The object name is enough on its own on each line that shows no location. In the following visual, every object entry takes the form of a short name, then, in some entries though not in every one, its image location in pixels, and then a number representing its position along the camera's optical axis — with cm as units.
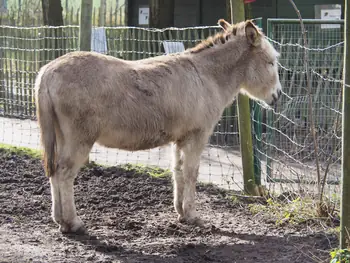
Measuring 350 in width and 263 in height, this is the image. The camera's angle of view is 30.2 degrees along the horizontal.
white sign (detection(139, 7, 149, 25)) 1451
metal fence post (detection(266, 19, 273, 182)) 825
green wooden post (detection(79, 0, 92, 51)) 910
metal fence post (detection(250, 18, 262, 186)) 816
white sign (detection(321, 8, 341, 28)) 1246
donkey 616
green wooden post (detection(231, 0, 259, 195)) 789
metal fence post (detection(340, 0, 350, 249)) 449
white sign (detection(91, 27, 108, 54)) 1023
